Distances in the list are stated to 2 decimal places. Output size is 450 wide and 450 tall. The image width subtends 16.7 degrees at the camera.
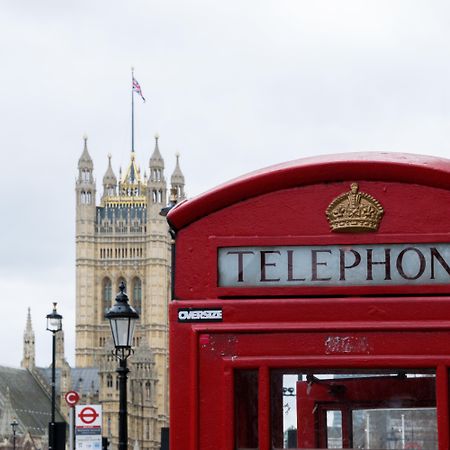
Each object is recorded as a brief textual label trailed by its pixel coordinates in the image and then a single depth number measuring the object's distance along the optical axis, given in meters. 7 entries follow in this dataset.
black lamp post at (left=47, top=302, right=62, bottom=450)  24.25
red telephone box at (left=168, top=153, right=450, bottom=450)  3.70
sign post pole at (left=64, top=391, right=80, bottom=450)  25.38
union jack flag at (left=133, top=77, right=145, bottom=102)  100.75
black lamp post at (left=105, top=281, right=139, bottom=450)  11.31
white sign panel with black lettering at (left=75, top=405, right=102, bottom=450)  21.38
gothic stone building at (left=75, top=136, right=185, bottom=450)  105.81
